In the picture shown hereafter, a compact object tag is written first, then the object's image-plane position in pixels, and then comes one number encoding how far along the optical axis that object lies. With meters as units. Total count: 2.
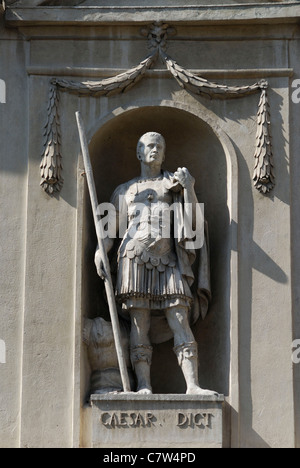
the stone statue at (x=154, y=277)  17.78
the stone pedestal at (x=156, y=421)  17.27
